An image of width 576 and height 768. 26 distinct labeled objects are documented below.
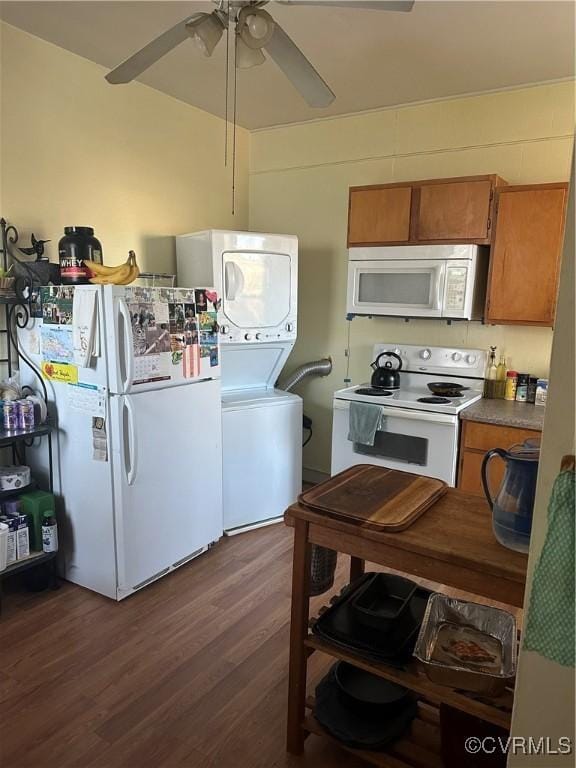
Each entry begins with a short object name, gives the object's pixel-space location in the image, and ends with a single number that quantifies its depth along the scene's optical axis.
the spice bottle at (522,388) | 3.24
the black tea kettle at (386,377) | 3.52
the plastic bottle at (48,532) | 2.62
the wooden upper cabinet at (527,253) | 2.86
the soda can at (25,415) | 2.51
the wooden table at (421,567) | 1.32
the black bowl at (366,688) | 1.72
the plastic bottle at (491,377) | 3.34
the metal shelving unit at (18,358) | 2.50
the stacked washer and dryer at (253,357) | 3.21
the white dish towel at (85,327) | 2.43
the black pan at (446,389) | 3.30
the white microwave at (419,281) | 3.07
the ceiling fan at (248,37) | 1.65
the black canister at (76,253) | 2.56
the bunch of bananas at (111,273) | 2.55
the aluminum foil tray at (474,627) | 1.42
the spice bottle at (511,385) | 3.27
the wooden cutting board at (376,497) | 1.52
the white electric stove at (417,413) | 3.00
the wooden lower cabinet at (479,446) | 2.83
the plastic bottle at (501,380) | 3.32
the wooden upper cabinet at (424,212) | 3.00
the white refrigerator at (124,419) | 2.46
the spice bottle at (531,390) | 3.20
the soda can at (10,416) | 2.49
